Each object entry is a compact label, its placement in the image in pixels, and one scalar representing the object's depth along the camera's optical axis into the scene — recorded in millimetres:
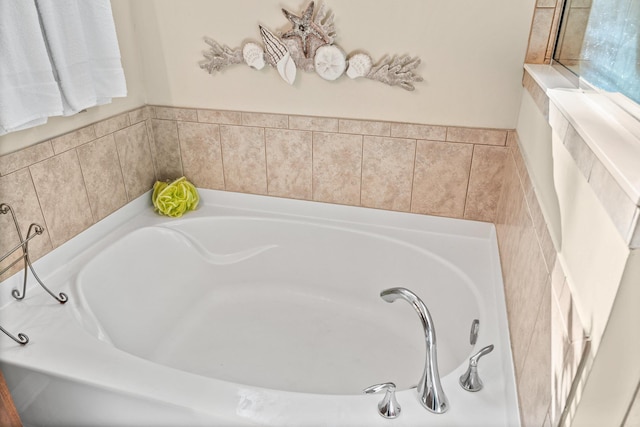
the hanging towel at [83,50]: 1536
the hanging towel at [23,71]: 1384
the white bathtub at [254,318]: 1221
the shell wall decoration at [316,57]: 1792
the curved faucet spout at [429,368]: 1148
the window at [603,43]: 917
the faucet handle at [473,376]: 1197
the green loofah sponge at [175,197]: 2174
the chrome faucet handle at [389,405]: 1148
